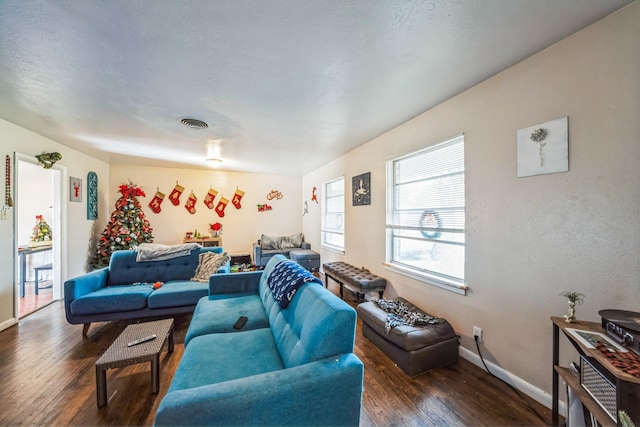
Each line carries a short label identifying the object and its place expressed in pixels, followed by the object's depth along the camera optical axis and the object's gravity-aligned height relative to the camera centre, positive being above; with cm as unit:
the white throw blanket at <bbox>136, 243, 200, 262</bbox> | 320 -54
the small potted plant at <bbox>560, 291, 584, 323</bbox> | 140 -56
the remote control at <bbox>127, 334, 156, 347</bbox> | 180 -99
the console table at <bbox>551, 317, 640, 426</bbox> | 98 -78
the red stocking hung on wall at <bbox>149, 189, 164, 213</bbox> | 548 +25
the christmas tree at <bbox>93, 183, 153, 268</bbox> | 443 -31
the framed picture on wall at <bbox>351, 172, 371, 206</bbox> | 371 +38
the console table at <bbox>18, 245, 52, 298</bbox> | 370 -78
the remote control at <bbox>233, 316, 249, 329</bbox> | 192 -91
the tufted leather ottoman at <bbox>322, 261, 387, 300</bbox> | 318 -95
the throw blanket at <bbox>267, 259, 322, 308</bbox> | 181 -56
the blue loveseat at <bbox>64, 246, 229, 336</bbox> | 252 -91
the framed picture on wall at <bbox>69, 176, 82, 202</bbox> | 393 +40
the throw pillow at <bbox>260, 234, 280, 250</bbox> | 579 -73
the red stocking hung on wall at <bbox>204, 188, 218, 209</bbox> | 594 +38
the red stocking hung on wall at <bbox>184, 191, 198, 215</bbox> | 577 +21
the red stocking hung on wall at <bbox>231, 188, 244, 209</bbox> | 618 +37
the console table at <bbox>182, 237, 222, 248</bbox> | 557 -67
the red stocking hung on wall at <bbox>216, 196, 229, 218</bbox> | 603 +14
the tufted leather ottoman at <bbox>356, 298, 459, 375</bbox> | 201 -118
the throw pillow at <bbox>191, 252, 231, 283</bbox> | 320 -71
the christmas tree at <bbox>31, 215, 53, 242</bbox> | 449 -39
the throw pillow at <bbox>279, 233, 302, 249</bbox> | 598 -74
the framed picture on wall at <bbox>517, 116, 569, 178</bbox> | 156 +45
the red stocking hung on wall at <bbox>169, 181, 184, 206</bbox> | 564 +45
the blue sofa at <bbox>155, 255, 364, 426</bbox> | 99 -82
